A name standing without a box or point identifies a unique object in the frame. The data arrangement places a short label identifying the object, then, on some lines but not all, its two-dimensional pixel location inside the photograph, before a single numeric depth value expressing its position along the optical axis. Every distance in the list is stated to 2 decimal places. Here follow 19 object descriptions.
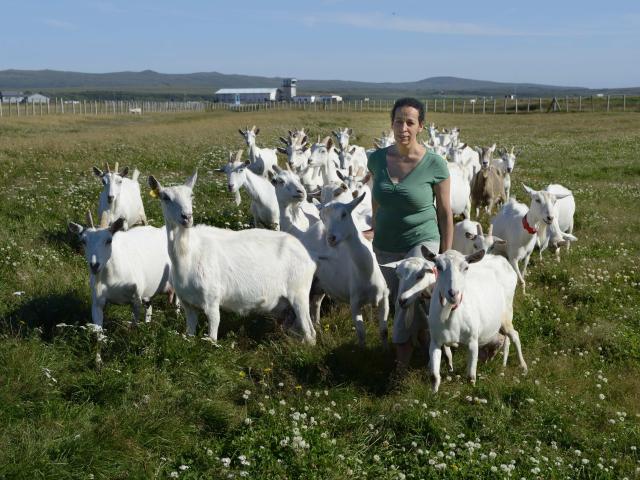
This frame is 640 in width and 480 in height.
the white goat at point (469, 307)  5.96
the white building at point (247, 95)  182.50
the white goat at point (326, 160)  14.54
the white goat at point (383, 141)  19.75
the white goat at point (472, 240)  9.36
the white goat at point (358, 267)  7.11
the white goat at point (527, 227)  10.33
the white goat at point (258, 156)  17.33
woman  6.05
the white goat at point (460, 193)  13.71
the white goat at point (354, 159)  13.23
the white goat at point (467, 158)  17.17
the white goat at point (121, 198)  11.38
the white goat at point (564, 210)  13.08
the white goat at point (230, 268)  6.99
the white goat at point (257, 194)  13.00
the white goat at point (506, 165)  17.91
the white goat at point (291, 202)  10.05
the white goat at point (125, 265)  7.33
